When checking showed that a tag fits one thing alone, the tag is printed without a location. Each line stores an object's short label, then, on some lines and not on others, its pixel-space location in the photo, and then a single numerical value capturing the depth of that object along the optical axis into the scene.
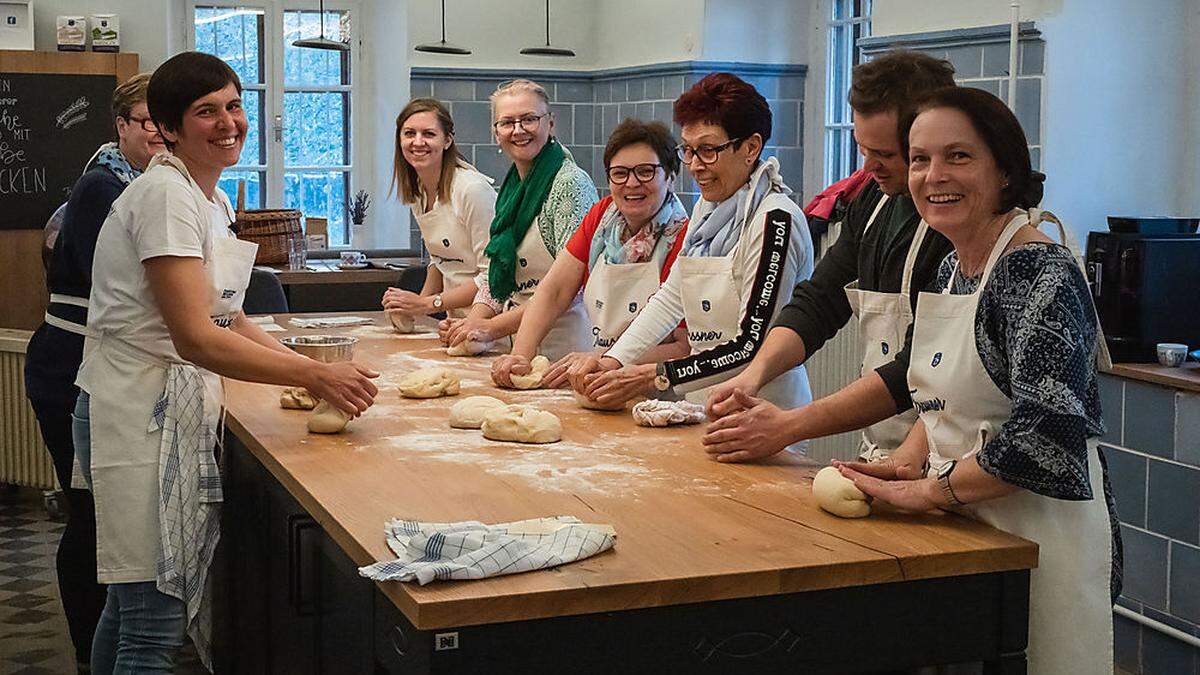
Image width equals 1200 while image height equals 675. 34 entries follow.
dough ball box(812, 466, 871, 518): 2.16
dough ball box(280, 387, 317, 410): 3.15
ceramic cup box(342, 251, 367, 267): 6.97
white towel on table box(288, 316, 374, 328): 4.68
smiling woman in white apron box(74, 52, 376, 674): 2.71
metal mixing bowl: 3.38
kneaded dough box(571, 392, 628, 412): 3.13
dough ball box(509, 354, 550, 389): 3.44
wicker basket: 6.75
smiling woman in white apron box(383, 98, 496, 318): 4.38
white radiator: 6.00
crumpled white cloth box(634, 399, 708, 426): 2.94
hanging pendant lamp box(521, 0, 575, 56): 6.98
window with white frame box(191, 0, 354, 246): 8.19
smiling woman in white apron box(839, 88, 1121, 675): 1.95
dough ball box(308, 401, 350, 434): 2.83
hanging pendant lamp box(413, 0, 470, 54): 6.90
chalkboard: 7.14
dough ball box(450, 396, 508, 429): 2.94
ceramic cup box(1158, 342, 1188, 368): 3.83
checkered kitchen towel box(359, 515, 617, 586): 1.82
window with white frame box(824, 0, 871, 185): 6.43
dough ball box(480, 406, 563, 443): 2.77
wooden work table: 1.83
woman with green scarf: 4.11
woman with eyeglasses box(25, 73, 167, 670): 3.48
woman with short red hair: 3.01
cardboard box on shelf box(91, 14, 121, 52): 7.35
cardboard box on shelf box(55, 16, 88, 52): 7.26
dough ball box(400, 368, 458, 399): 3.30
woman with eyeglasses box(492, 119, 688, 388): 3.49
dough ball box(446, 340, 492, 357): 4.07
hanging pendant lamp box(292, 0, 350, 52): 7.03
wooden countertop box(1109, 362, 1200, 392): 3.64
